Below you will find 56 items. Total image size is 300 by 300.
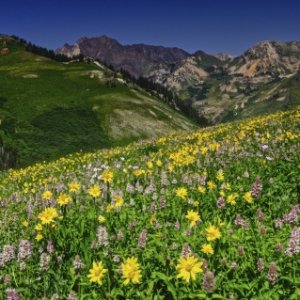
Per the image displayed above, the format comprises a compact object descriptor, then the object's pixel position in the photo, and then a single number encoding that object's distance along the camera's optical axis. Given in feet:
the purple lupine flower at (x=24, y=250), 18.40
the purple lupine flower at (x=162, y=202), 24.61
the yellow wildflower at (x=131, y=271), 13.20
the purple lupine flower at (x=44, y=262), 17.31
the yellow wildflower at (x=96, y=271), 13.93
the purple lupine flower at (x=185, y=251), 15.46
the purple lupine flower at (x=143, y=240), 17.74
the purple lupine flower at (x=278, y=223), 19.08
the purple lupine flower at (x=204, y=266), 14.88
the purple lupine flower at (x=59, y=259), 18.29
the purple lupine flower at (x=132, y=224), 21.12
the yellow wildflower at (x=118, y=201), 22.20
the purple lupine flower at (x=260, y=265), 15.17
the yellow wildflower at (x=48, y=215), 19.55
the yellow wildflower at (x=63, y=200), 21.86
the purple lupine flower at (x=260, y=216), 20.27
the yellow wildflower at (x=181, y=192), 23.97
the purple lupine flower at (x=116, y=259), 16.85
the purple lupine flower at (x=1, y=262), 18.25
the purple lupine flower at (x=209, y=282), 13.23
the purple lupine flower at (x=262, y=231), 18.09
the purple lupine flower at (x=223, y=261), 15.61
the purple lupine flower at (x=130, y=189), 28.39
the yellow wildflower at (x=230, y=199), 21.55
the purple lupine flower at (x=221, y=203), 23.01
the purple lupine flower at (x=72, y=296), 14.29
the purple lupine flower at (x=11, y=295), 14.69
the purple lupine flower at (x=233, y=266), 15.54
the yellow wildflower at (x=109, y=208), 21.64
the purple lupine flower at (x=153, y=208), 24.06
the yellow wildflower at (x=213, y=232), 15.93
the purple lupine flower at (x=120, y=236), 19.12
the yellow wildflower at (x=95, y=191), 22.43
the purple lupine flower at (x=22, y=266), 17.97
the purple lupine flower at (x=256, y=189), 23.82
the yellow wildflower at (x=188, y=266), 13.05
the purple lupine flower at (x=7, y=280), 16.89
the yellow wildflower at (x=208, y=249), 15.34
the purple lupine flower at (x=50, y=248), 18.67
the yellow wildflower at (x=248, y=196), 22.33
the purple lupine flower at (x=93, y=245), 18.69
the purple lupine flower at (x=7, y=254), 18.45
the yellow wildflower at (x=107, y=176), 25.19
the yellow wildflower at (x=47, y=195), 24.45
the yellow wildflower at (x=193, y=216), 19.12
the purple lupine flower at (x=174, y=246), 17.83
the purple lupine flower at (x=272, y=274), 13.99
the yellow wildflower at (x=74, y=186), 24.71
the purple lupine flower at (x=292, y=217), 18.54
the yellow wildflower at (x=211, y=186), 25.80
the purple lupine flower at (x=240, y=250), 16.47
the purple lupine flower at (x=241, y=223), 19.19
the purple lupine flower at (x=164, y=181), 28.94
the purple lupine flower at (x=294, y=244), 14.93
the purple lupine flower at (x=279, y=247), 16.19
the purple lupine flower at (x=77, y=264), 17.00
